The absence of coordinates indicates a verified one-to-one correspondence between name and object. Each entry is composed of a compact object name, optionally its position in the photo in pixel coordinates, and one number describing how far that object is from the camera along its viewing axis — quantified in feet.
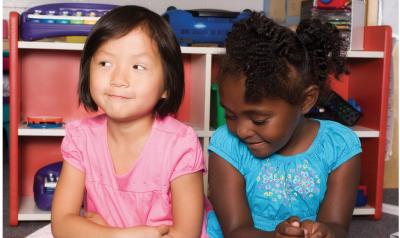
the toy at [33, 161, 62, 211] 7.32
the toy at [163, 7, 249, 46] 7.37
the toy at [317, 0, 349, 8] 7.58
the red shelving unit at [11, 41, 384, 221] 7.07
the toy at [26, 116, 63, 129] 7.27
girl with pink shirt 4.85
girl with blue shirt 4.82
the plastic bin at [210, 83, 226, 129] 7.52
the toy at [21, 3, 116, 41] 7.13
